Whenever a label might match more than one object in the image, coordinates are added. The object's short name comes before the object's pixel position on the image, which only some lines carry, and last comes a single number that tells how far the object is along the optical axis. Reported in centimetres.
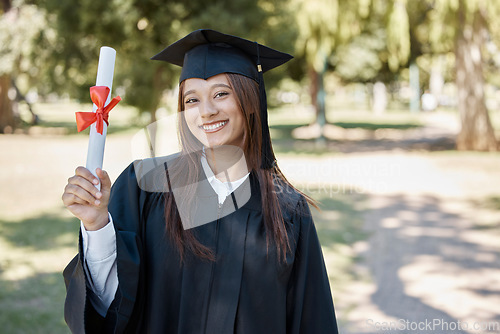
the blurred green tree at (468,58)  1369
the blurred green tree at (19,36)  1845
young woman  154
